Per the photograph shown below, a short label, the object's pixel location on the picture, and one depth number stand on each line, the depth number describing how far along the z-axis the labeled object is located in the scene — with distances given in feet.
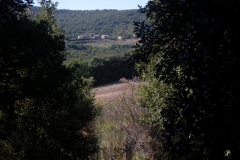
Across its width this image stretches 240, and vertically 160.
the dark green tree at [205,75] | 16.75
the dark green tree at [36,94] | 41.70
